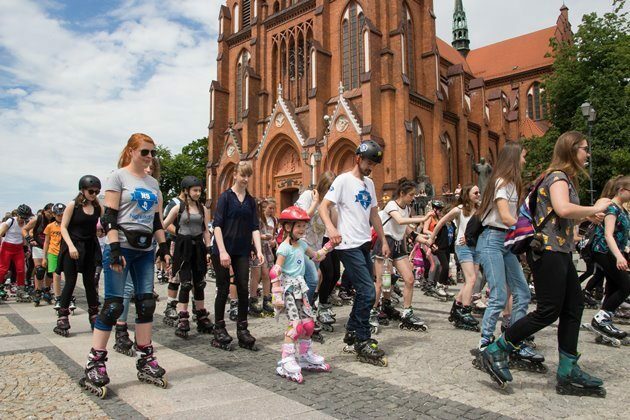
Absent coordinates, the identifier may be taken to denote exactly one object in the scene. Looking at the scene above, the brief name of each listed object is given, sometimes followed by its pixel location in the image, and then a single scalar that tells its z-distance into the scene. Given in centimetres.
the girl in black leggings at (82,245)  583
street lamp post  1619
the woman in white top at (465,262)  601
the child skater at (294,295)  399
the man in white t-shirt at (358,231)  445
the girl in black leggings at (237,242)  501
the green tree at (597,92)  2595
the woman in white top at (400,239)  589
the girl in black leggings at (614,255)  521
